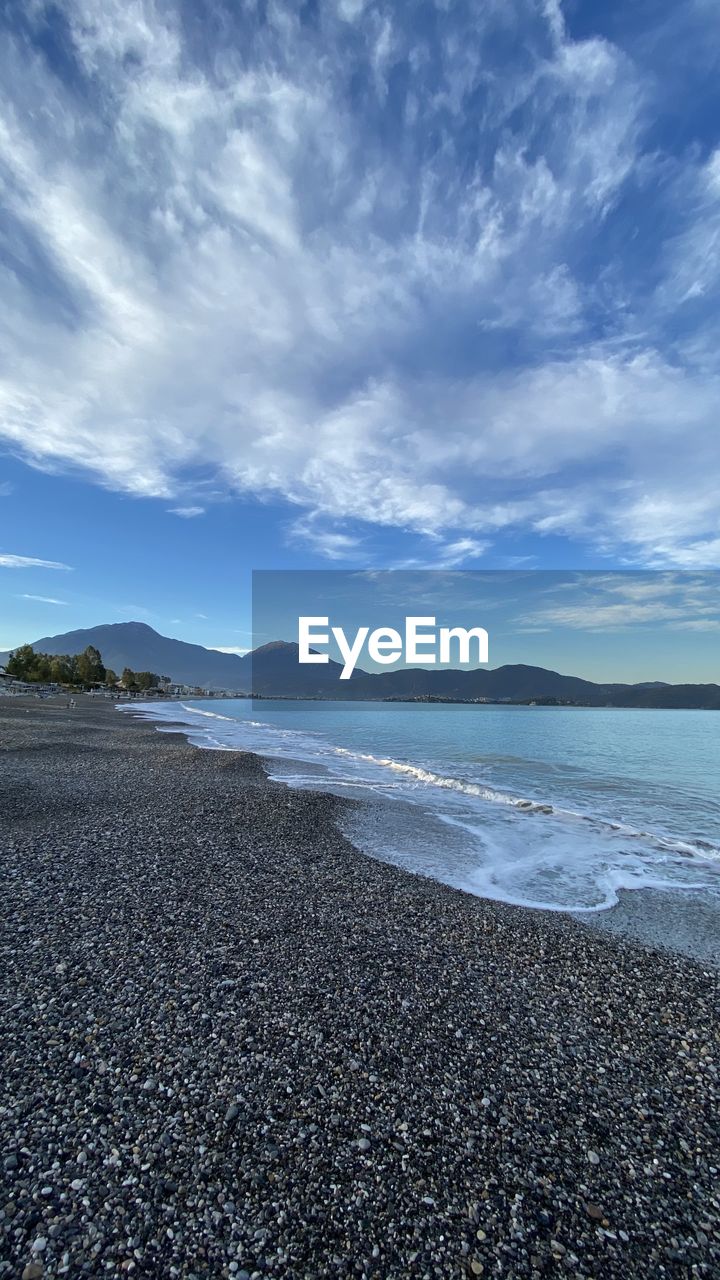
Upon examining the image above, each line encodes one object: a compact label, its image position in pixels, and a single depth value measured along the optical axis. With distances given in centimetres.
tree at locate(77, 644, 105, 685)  13838
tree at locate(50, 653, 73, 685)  12794
